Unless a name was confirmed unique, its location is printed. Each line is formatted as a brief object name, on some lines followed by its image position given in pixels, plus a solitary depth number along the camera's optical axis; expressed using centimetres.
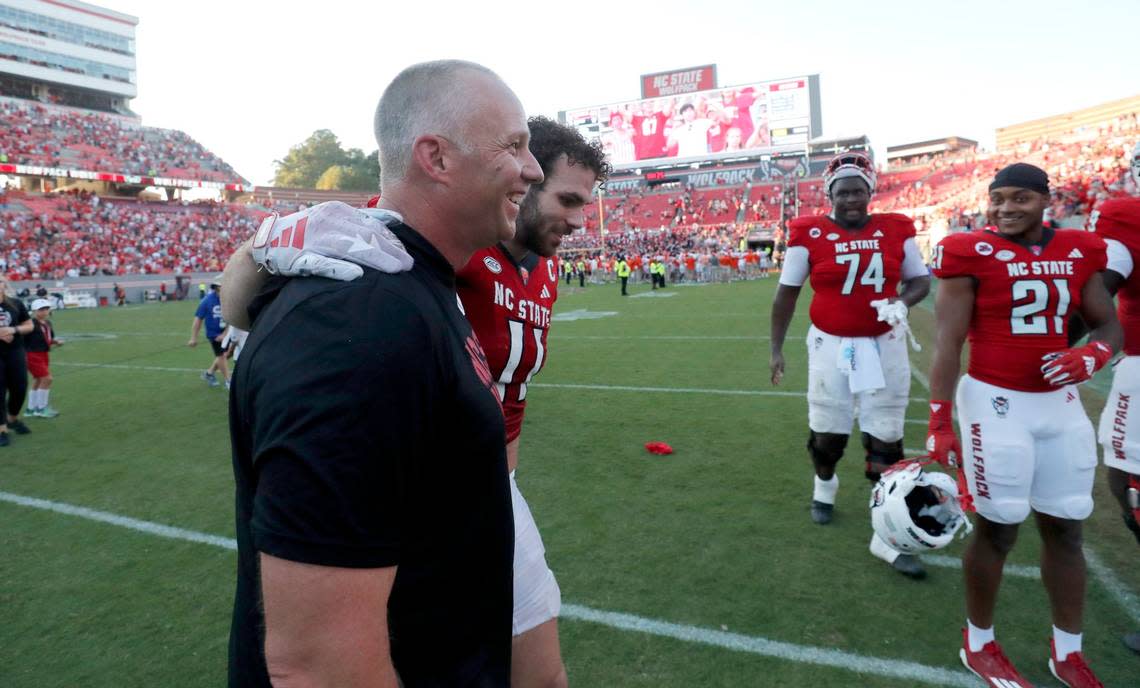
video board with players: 5847
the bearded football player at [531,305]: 230
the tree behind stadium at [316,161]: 9600
